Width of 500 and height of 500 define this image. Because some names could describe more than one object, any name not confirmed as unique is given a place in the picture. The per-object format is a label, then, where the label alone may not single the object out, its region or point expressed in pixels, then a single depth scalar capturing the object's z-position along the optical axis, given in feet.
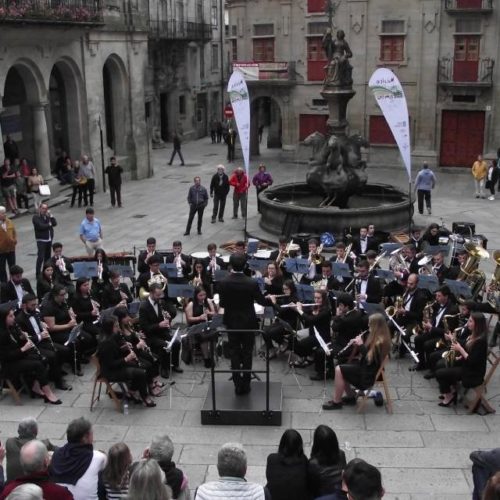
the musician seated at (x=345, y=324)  33.99
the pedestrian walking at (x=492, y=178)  82.58
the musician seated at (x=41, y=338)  34.46
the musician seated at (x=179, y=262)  44.70
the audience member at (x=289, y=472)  21.59
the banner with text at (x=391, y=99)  57.62
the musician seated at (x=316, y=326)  35.42
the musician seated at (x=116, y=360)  31.86
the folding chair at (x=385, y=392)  31.86
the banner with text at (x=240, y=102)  59.31
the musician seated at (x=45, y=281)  41.78
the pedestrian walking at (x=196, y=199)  64.80
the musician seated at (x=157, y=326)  36.37
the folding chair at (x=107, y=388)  32.50
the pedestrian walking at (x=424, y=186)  72.49
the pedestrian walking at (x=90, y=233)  52.31
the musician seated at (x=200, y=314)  38.47
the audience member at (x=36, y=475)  18.75
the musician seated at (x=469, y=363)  30.83
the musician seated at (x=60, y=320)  36.70
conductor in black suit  31.55
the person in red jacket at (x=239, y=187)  69.03
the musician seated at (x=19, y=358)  32.81
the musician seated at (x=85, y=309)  38.14
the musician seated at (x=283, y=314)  38.42
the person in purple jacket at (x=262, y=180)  73.82
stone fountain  61.52
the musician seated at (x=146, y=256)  46.16
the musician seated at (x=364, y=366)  31.12
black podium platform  31.30
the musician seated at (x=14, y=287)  39.70
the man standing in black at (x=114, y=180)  77.46
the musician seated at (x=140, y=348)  33.50
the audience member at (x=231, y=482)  18.98
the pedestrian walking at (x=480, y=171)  81.82
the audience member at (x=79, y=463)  21.44
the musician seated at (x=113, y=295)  40.57
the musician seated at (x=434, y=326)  35.99
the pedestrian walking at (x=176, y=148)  113.19
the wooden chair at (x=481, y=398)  31.79
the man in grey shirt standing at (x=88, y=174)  79.00
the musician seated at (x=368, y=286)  40.11
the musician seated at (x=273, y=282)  40.98
